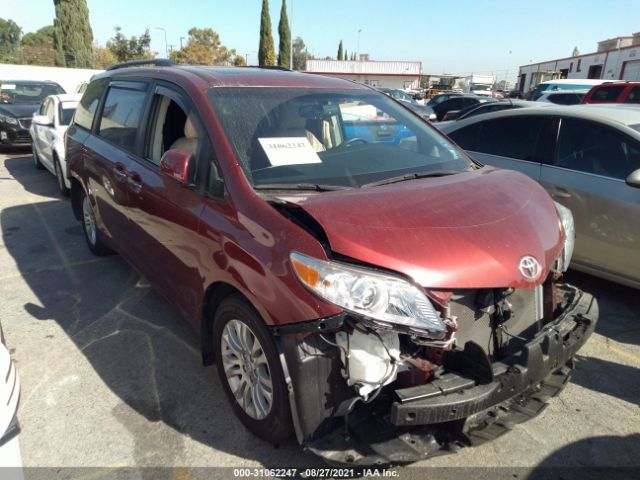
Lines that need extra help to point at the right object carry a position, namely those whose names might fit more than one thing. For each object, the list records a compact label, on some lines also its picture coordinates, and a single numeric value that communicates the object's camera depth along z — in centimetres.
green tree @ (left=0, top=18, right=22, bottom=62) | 8631
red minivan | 195
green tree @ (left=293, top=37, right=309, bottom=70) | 7945
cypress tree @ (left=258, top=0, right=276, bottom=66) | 5056
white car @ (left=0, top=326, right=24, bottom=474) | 188
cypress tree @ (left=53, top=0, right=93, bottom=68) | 2923
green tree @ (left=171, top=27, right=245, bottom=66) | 5134
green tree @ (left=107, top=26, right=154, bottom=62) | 4566
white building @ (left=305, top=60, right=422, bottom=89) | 5597
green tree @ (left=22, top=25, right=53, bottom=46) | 8850
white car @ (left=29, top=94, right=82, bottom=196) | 740
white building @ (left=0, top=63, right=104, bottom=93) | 2433
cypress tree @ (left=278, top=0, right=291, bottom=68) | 5362
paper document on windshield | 267
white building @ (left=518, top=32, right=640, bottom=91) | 3319
